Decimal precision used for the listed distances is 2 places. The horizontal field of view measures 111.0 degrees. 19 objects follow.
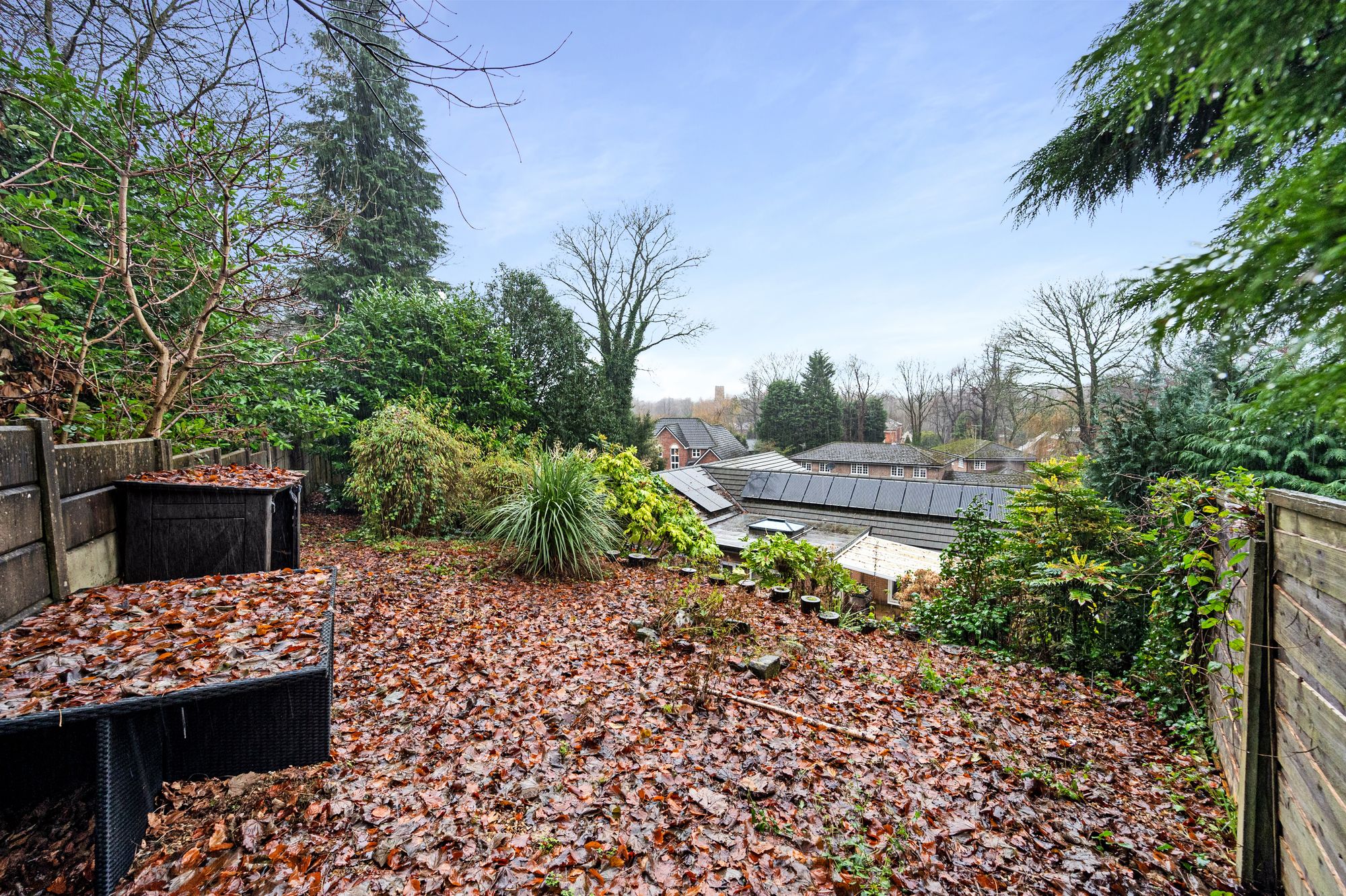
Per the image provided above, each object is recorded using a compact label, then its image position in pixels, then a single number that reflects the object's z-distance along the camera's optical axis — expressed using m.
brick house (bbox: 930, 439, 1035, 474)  27.05
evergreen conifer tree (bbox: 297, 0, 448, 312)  12.29
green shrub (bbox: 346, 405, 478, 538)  6.28
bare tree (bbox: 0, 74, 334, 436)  2.77
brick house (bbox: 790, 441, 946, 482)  24.95
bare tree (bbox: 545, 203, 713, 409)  19.23
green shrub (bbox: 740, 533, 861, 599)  4.91
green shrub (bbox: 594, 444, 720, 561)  5.67
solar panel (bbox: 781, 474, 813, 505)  12.59
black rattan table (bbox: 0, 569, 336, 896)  1.25
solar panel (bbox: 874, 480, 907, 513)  11.40
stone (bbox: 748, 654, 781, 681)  3.06
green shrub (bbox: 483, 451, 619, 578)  4.66
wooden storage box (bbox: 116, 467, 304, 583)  2.30
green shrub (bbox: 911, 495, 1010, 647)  4.00
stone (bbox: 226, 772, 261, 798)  1.79
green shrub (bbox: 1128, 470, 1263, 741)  2.27
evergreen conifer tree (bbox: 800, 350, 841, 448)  30.97
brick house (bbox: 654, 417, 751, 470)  26.58
